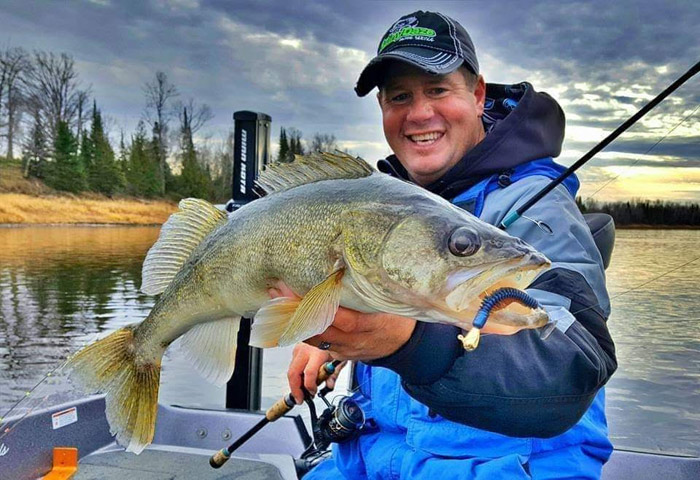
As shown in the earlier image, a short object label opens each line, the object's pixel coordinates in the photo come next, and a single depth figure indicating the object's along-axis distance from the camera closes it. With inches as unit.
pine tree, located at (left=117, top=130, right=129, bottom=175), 1598.2
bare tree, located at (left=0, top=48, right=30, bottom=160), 1454.2
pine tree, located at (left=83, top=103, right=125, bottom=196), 1549.0
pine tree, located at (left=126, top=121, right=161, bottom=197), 1539.1
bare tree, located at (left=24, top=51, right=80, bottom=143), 1508.4
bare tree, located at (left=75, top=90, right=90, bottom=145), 1593.3
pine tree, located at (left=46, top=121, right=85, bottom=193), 1488.7
